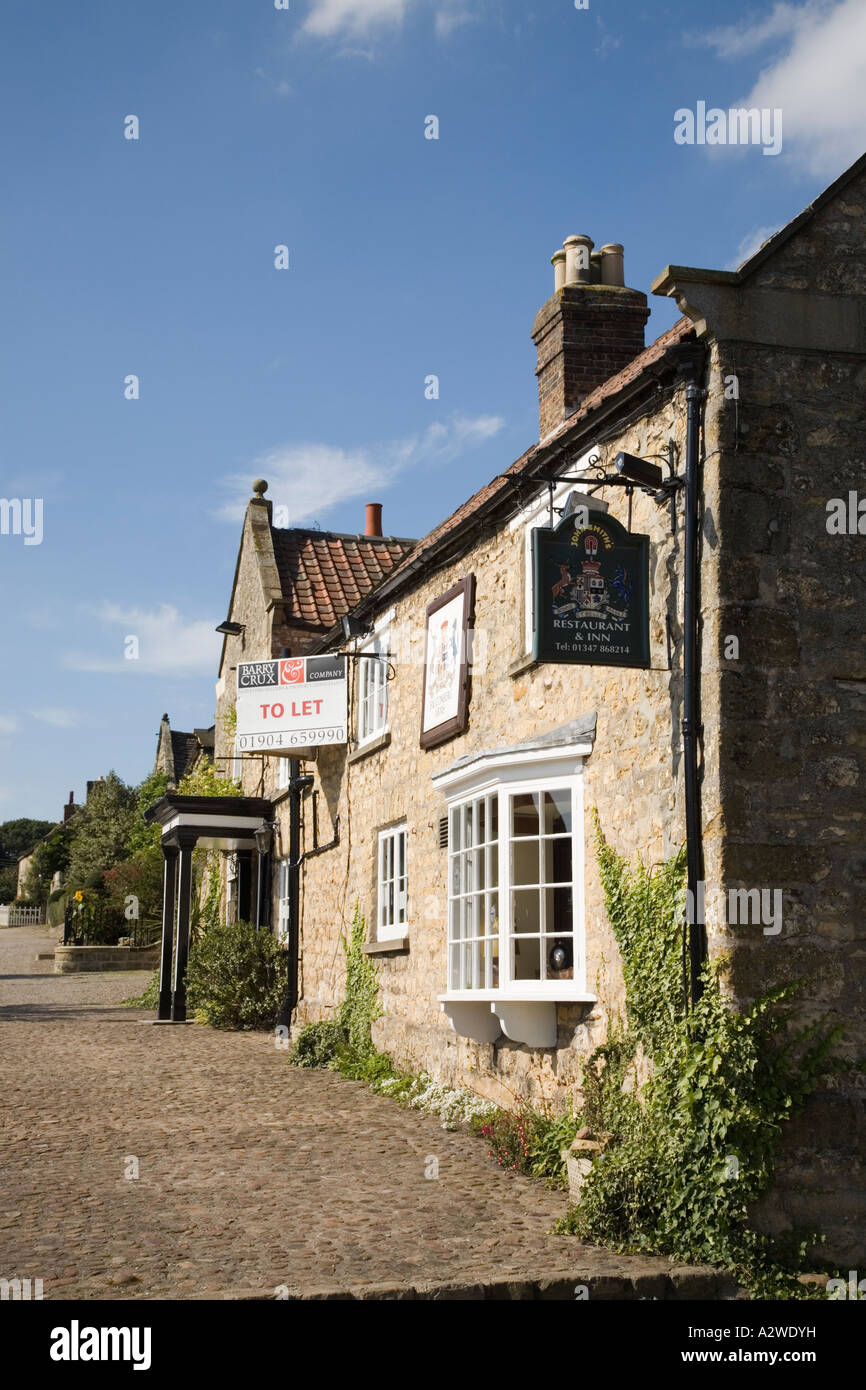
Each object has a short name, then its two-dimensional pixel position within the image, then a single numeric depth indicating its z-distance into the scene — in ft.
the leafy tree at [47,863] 189.98
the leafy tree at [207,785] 73.00
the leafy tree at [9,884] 293.43
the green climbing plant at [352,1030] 43.39
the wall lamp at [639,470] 24.79
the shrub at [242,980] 57.41
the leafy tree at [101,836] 134.62
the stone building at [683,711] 23.07
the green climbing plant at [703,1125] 21.27
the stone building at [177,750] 122.31
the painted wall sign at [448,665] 36.78
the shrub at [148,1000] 70.54
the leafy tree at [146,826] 123.54
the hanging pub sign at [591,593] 24.47
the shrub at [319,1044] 44.91
